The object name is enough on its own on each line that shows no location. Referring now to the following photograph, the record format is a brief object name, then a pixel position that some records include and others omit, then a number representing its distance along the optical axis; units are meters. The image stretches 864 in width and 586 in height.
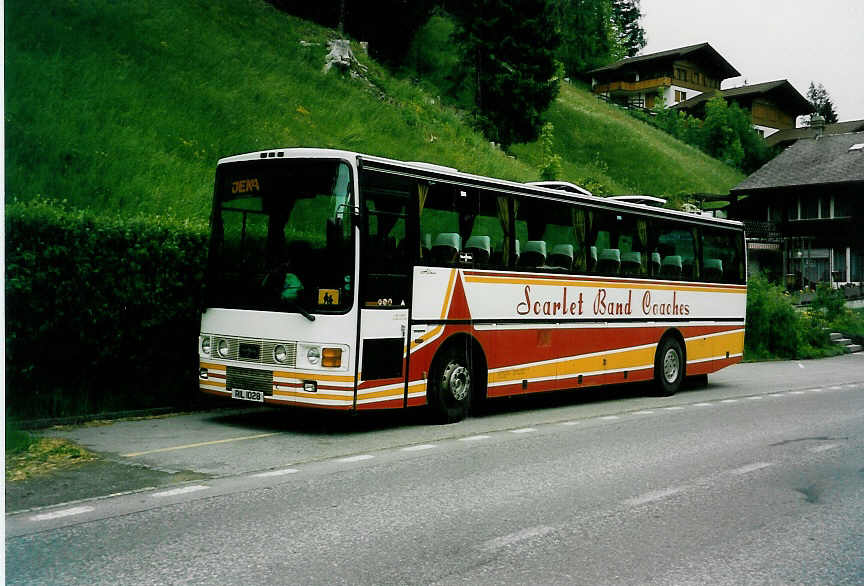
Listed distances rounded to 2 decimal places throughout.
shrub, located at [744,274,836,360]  28.20
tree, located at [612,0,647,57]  123.81
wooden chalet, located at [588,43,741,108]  97.38
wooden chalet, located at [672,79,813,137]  92.31
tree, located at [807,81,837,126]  127.71
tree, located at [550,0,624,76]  90.12
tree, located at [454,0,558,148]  44.69
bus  10.88
